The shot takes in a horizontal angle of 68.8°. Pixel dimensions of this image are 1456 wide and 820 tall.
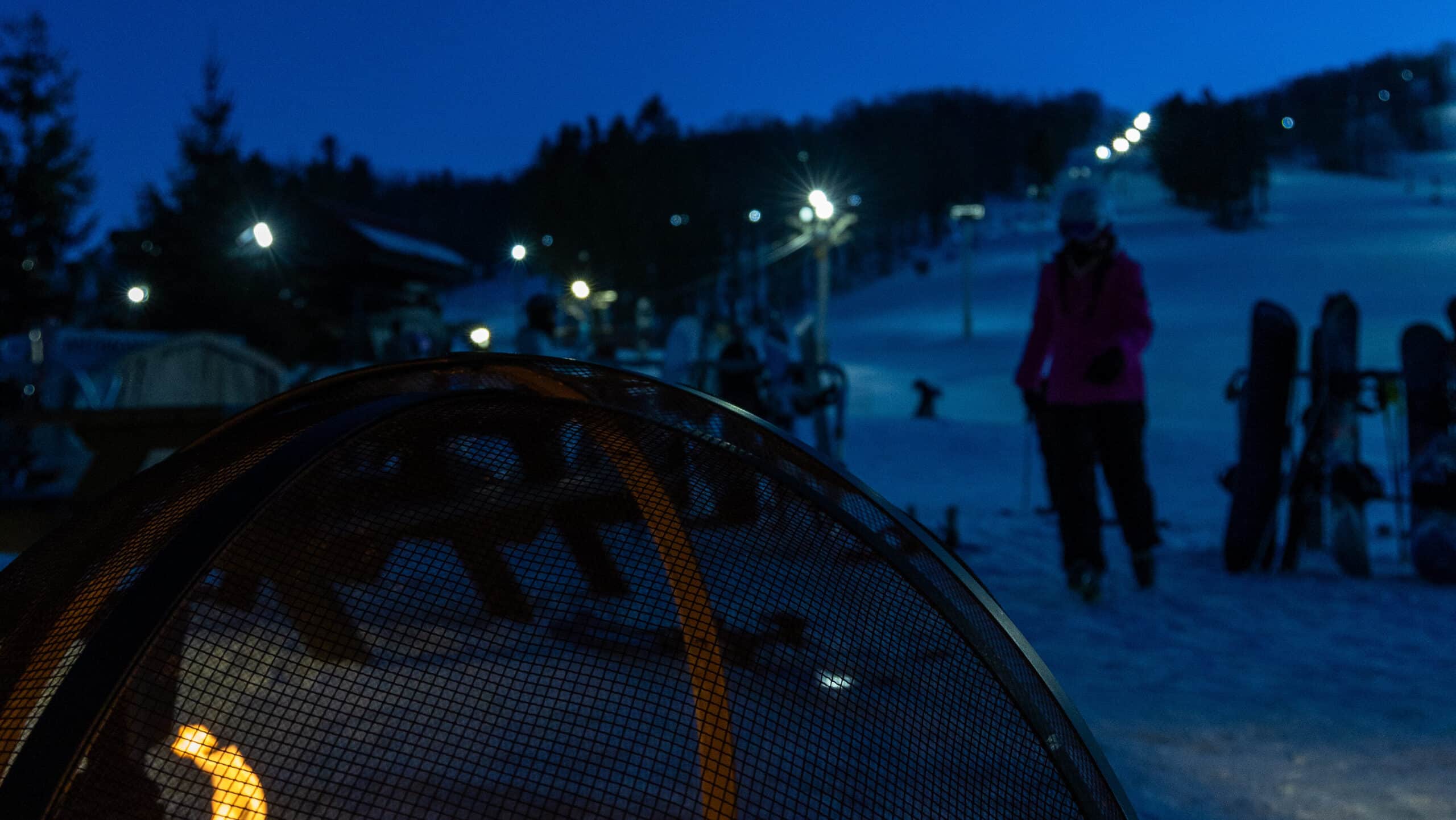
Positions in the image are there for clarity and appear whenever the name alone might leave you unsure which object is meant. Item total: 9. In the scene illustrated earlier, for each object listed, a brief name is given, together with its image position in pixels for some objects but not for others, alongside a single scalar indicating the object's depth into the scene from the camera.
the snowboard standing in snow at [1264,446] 6.14
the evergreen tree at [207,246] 25.69
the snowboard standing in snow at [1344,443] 5.91
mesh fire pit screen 1.33
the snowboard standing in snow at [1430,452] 5.69
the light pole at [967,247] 34.81
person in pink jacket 5.11
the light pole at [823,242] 11.62
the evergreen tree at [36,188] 20.11
